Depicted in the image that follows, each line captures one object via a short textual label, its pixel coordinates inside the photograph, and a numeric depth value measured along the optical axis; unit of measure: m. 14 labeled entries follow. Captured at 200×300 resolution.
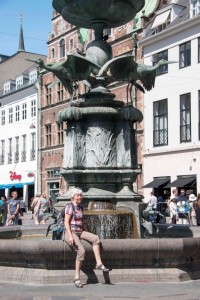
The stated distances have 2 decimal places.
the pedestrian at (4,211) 19.55
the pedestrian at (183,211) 20.16
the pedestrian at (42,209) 17.59
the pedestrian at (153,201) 22.27
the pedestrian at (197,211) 17.09
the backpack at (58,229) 8.85
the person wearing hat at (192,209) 21.76
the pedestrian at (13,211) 17.38
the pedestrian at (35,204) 17.87
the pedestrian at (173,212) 20.31
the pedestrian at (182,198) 22.21
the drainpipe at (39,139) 47.59
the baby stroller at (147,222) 9.74
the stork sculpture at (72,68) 9.94
